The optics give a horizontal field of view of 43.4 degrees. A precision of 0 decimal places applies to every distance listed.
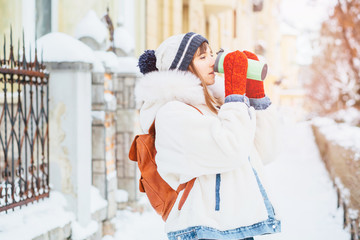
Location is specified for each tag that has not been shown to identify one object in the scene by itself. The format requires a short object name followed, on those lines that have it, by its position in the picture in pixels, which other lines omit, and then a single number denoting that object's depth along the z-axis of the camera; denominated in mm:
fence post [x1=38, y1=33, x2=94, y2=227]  4570
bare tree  12281
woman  2098
